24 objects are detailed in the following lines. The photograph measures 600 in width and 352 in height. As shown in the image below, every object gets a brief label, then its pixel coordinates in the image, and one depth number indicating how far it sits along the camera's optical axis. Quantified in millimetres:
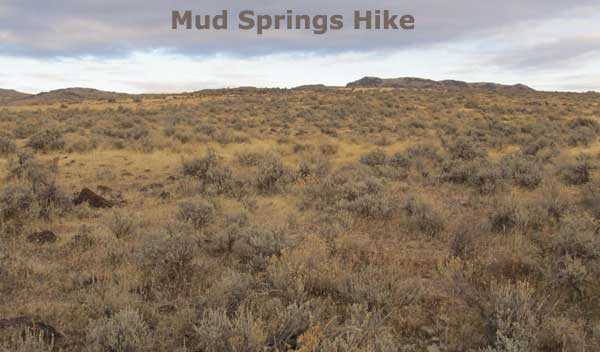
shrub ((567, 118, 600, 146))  15602
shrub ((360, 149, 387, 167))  12203
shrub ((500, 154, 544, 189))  9133
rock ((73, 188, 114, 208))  7899
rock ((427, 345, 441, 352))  3535
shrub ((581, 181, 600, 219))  6707
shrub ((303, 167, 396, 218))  7371
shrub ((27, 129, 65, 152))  13930
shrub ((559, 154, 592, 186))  9430
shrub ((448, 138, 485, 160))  12938
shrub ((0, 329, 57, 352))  3017
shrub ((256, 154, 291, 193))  9438
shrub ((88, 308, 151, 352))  3213
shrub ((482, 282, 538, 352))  3209
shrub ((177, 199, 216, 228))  6883
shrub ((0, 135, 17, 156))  12852
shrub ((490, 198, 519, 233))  6312
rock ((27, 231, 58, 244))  5957
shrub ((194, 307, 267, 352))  3145
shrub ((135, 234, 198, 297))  4711
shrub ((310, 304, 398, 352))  3008
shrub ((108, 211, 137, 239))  6277
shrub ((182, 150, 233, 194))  9062
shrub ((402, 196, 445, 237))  6504
